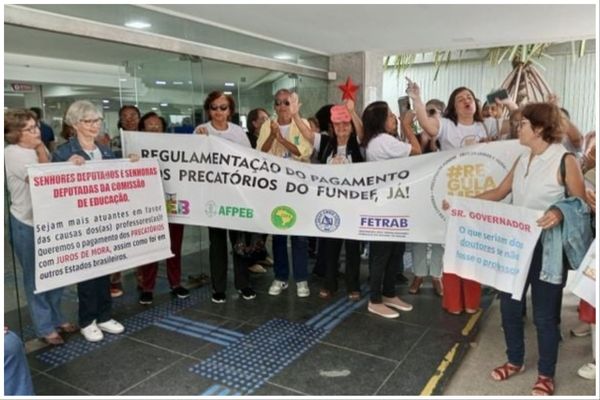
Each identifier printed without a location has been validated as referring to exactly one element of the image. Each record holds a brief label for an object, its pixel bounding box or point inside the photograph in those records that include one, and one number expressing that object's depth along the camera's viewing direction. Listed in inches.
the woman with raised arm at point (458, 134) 133.0
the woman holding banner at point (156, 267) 143.7
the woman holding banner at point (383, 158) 128.6
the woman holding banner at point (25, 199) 106.2
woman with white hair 114.3
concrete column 271.1
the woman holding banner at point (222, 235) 136.7
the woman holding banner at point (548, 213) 85.4
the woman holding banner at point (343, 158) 132.7
